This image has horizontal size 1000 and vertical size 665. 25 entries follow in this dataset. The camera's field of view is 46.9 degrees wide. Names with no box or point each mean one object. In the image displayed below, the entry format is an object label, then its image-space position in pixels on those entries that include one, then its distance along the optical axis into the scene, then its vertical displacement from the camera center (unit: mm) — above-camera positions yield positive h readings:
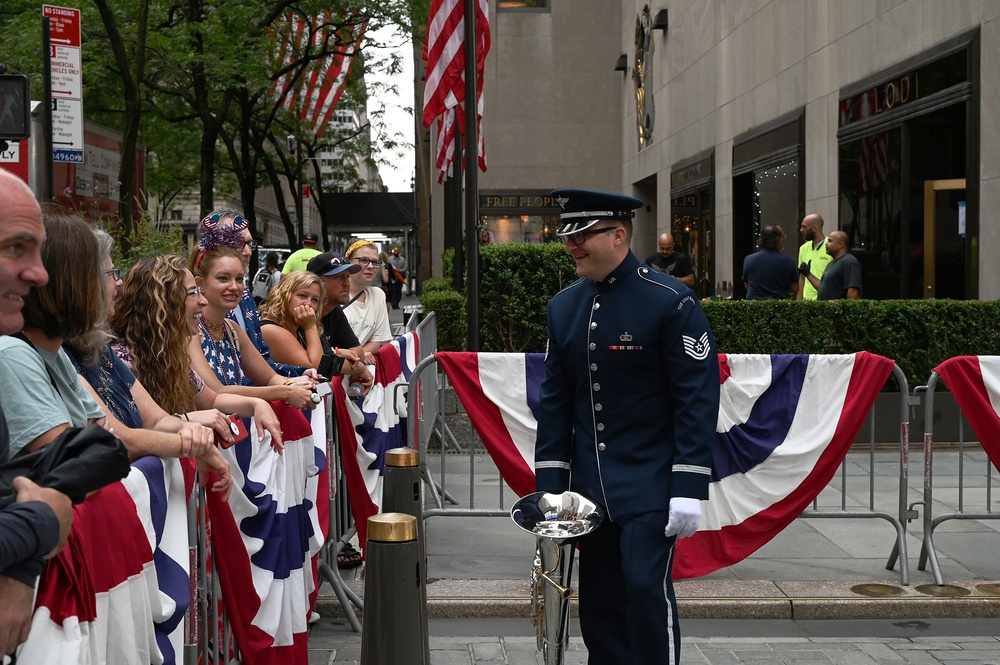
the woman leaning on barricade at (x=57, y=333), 3117 -83
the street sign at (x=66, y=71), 11820 +2422
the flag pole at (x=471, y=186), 11781 +1294
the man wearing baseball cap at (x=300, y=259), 9664 +385
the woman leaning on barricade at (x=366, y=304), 9602 +5
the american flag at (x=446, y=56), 14711 +3318
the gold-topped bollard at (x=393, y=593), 3961 -994
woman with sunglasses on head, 5695 -197
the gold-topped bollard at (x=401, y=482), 5492 -848
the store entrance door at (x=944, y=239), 13875 +817
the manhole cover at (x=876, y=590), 6746 -1688
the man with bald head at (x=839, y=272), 13062 +366
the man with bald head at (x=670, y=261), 17016 +645
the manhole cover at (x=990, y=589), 6712 -1675
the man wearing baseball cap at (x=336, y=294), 8172 +78
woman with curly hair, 4934 -123
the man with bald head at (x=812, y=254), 14227 +631
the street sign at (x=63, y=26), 12039 +2937
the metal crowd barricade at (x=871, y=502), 7074 -1272
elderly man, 2391 -427
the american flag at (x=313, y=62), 28484 +6541
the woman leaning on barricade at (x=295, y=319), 7500 -95
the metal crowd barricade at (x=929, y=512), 7004 -1308
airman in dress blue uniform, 4363 -475
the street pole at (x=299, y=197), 45481 +4381
